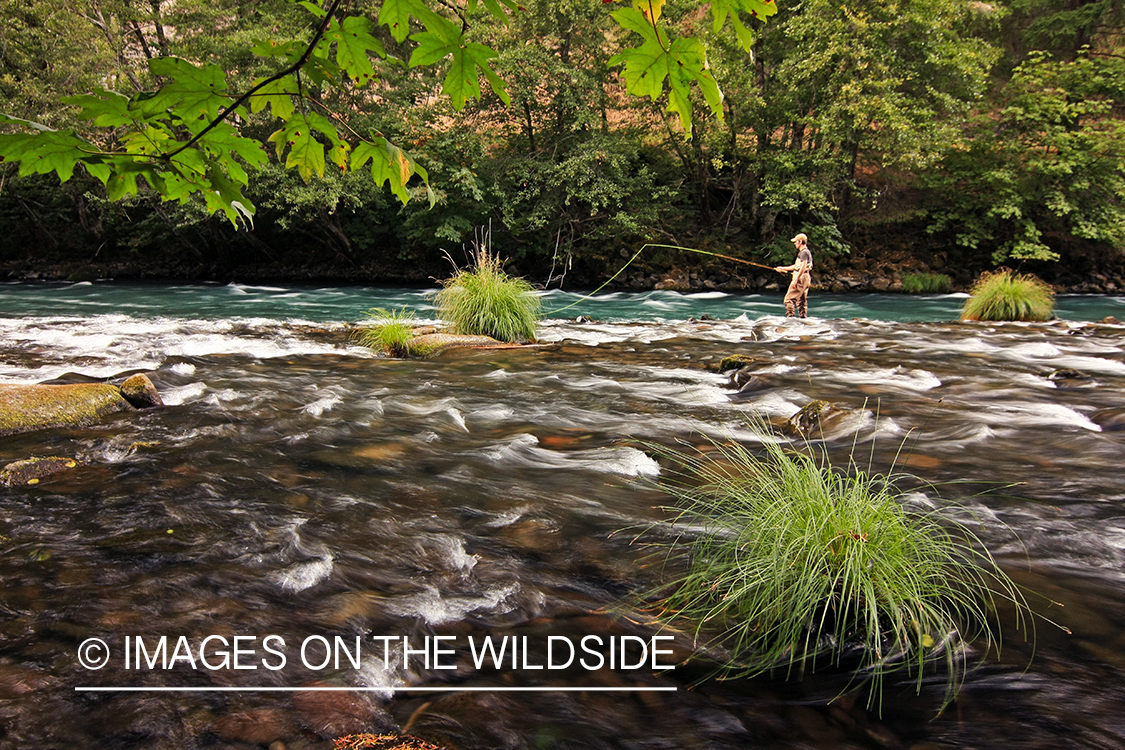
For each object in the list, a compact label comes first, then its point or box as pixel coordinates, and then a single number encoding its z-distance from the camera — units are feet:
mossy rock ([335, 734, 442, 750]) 5.99
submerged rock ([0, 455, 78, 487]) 11.46
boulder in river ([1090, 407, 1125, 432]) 16.49
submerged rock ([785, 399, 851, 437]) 15.97
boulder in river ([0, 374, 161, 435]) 14.76
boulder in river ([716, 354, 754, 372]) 24.68
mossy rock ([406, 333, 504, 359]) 28.86
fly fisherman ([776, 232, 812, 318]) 43.93
